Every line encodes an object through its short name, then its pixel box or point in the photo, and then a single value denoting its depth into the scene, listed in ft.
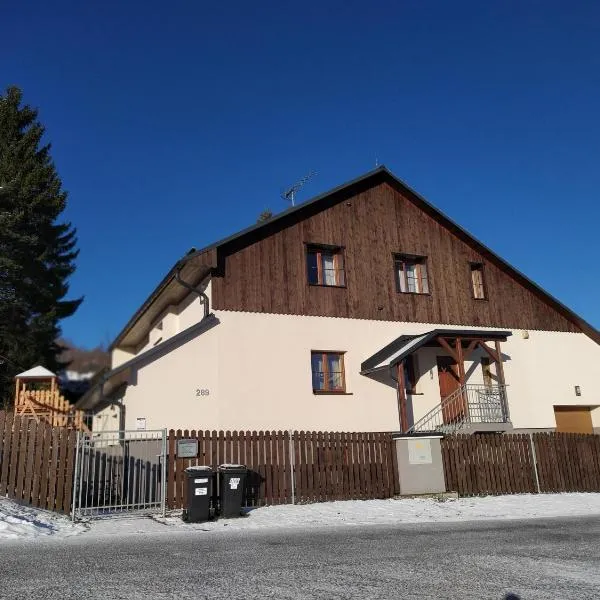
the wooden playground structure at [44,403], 65.37
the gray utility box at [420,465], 47.91
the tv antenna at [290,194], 73.04
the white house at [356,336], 52.85
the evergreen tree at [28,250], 83.35
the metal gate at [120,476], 37.78
